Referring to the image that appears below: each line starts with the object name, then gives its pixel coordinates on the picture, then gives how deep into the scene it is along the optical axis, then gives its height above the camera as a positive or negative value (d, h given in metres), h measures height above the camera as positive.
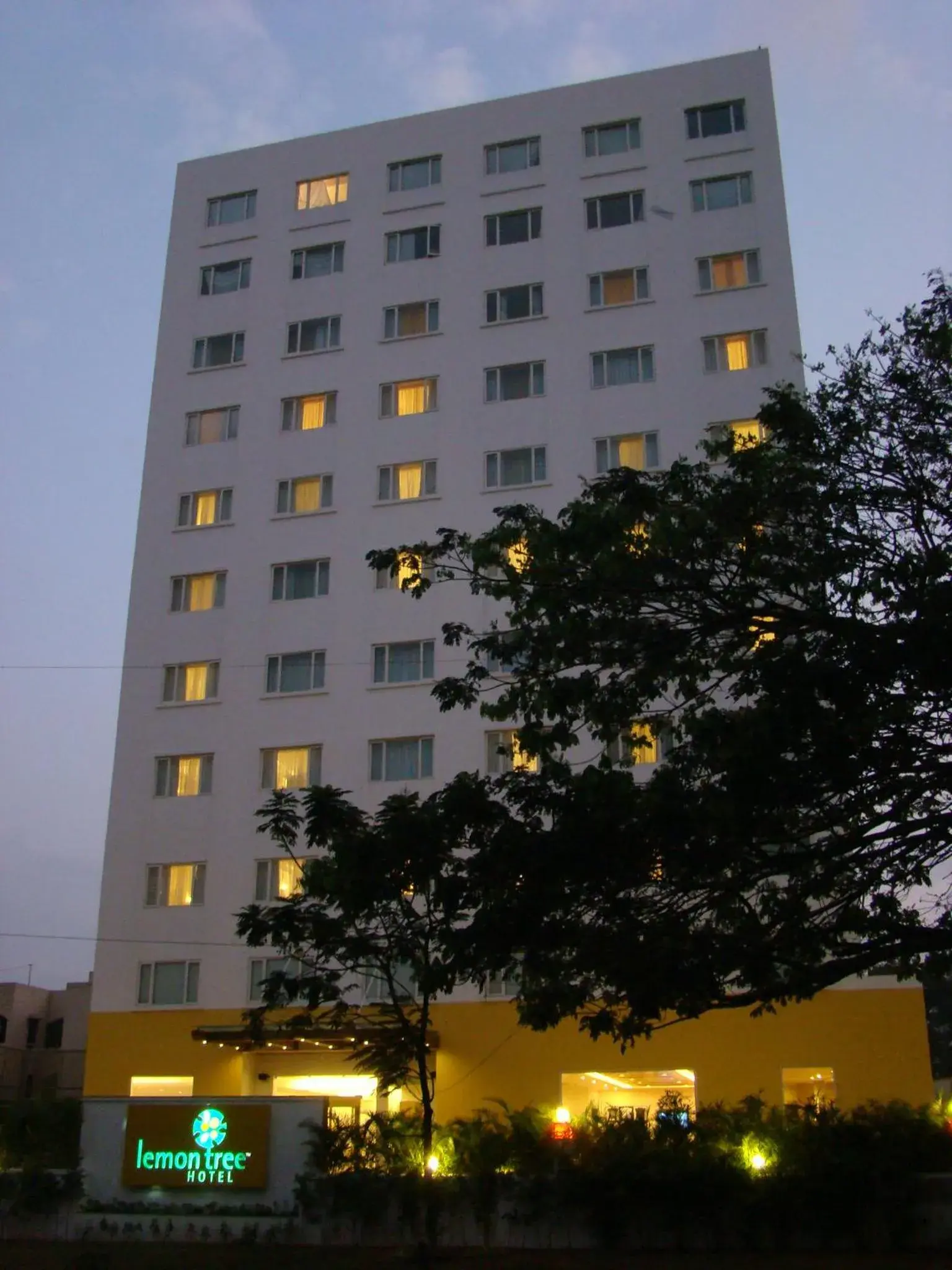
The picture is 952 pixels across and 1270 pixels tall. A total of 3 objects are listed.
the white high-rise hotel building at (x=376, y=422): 31.05 +18.32
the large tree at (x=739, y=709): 12.14 +4.24
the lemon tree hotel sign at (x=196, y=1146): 22.62 +0.68
